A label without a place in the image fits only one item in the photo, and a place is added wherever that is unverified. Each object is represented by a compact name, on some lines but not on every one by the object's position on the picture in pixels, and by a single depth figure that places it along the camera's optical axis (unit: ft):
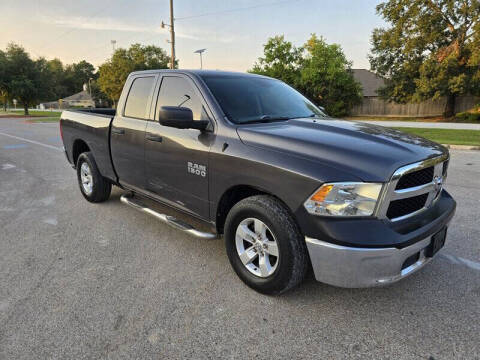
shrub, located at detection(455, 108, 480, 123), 94.94
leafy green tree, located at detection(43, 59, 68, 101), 354.13
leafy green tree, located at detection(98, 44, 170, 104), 170.30
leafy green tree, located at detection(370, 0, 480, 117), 95.76
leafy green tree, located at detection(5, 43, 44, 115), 125.46
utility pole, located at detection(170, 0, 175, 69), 87.10
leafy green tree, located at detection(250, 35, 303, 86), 120.37
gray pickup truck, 7.44
